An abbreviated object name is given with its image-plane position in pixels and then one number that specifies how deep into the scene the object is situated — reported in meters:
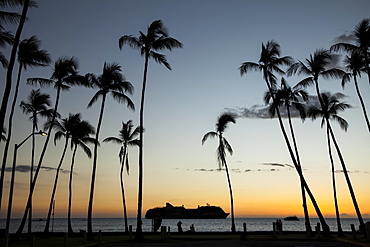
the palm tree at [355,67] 30.19
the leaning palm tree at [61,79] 31.95
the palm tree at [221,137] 41.38
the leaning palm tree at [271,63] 33.16
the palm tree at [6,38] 21.91
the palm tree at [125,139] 43.81
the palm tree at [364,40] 27.89
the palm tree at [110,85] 31.73
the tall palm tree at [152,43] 29.72
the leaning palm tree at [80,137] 37.53
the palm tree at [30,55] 28.03
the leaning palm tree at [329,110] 34.53
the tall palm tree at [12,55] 18.58
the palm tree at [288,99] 33.84
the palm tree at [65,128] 37.56
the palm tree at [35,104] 33.19
